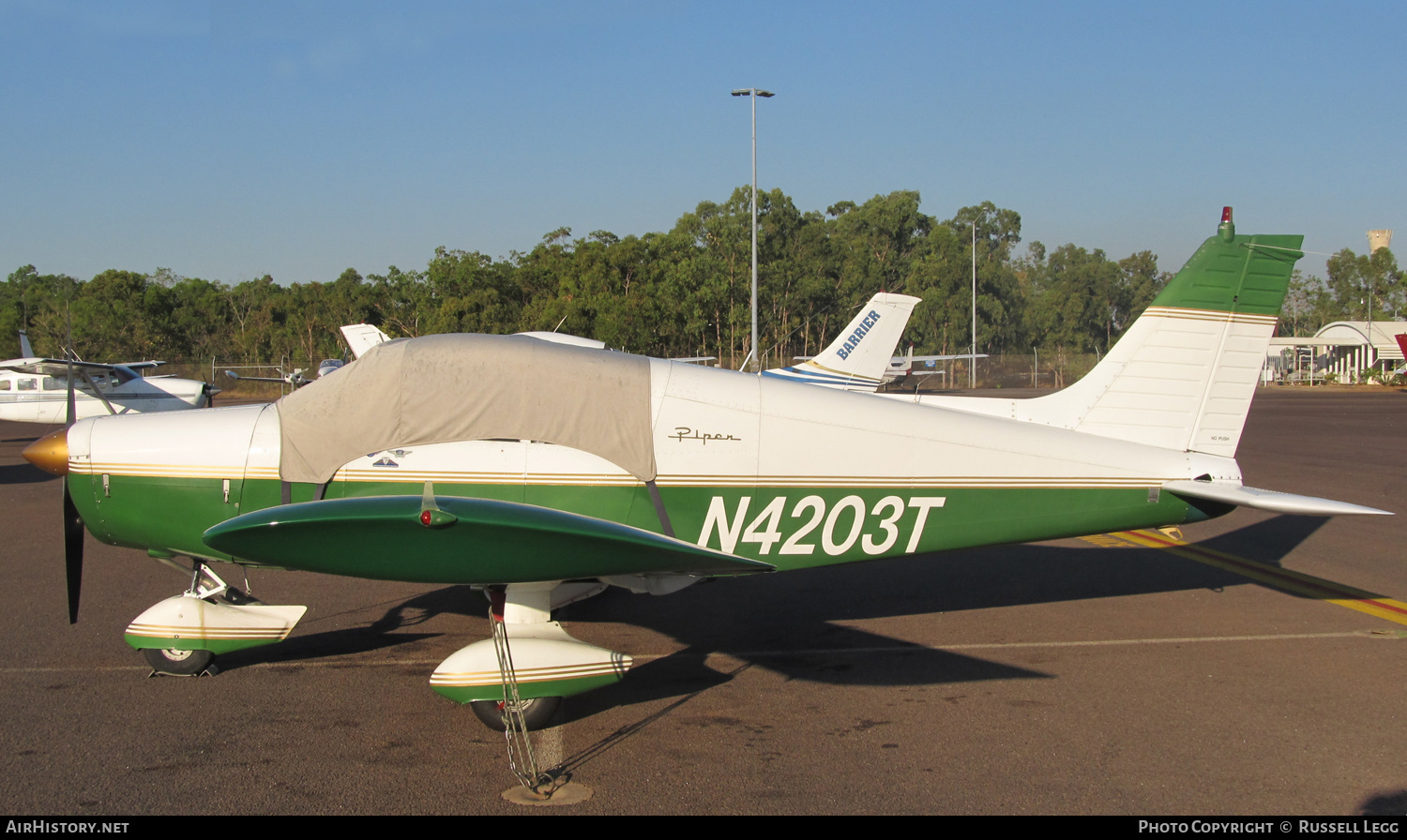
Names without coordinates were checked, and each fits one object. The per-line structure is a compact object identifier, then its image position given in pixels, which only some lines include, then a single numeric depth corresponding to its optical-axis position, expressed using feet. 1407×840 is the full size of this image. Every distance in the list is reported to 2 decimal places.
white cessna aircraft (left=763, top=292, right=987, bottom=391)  63.00
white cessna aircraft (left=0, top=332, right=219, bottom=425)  70.90
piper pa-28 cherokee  16.49
